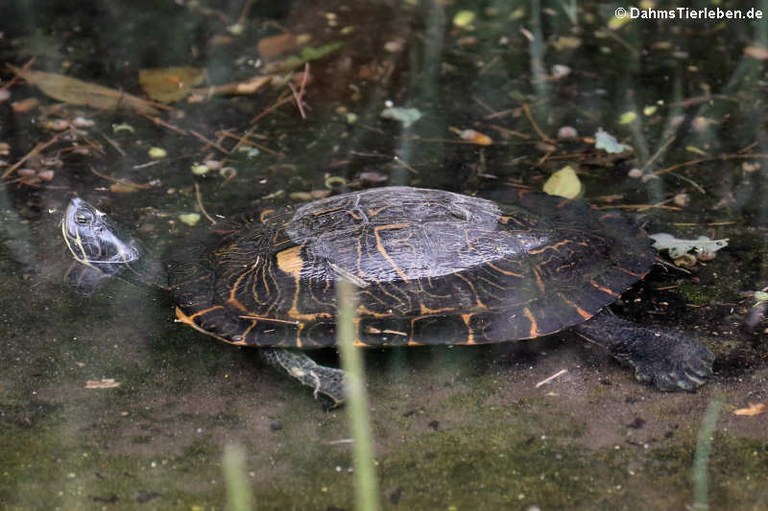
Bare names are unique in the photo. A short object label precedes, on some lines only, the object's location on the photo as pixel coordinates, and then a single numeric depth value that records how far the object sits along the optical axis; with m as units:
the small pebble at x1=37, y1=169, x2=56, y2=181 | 10.41
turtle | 7.37
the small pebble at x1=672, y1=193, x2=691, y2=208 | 9.90
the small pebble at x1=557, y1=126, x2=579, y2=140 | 11.24
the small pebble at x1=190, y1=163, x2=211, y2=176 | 10.60
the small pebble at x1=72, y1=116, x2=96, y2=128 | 11.41
